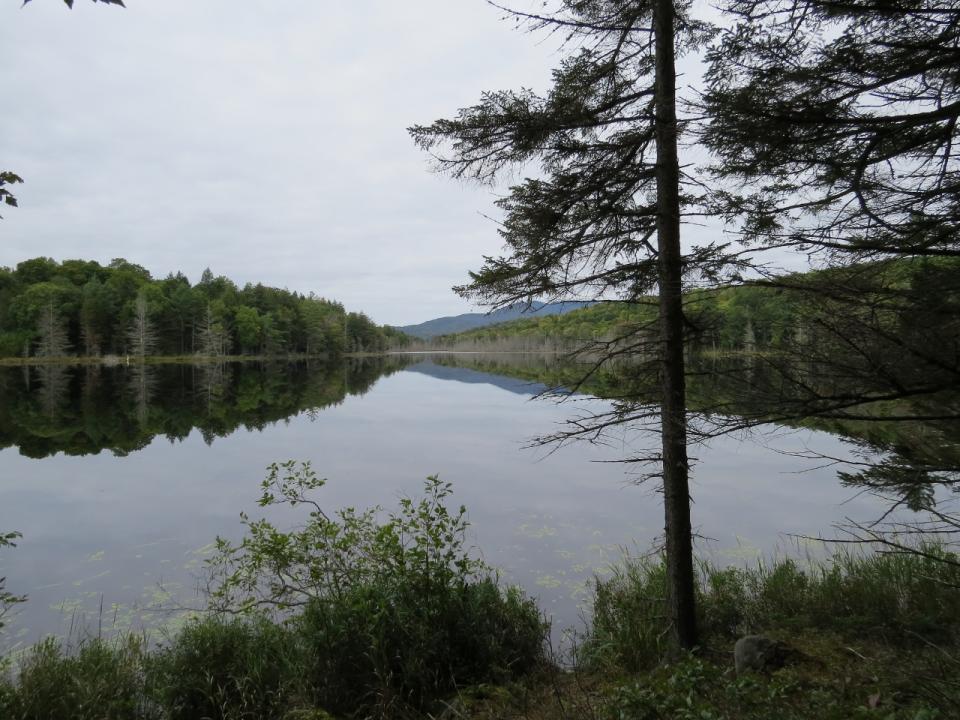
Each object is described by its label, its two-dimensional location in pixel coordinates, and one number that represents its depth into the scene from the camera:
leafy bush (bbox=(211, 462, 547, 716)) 5.13
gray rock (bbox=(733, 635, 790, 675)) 4.59
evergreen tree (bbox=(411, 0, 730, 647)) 5.36
